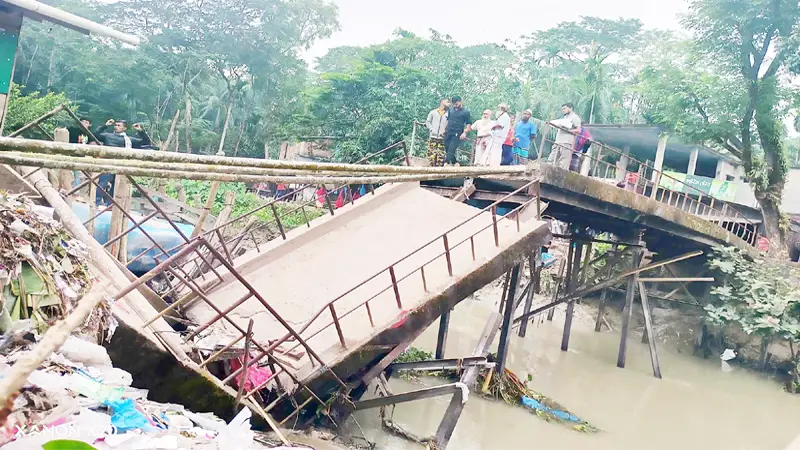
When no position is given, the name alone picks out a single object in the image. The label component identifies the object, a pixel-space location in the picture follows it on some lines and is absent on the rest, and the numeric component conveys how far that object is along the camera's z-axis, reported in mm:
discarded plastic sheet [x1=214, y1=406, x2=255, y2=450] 2918
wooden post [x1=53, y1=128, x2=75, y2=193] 6598
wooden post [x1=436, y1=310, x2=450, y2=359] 9328
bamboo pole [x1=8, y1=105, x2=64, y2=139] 4812
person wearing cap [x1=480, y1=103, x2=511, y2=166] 9430
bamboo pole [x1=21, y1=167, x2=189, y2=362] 4320
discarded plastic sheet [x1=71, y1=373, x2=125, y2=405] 2715
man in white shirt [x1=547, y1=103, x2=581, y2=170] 9892
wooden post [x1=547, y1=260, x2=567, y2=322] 13366
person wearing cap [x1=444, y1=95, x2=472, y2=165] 9867
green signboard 18656
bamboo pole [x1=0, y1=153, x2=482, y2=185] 1834
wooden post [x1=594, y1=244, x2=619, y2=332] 12516
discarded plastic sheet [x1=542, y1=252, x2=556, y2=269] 13883
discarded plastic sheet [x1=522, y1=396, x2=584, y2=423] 8336
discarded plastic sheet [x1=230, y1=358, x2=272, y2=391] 5090
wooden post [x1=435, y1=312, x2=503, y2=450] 5695
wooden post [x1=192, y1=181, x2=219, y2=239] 7441
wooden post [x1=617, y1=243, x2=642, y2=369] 11273
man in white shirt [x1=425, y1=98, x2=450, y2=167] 10449
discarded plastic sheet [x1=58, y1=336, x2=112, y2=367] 2941
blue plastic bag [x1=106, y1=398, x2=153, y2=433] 2643
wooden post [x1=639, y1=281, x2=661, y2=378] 11281
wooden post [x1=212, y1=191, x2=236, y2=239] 8344
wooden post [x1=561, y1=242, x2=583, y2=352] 11877
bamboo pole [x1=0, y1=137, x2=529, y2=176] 1871
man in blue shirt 10070
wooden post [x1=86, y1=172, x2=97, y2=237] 7162
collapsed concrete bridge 4422
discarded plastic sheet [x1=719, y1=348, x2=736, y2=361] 13023
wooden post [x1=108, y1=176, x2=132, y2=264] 7059
